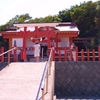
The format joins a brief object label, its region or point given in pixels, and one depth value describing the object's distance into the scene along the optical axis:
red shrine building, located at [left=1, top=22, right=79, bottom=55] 20.08
